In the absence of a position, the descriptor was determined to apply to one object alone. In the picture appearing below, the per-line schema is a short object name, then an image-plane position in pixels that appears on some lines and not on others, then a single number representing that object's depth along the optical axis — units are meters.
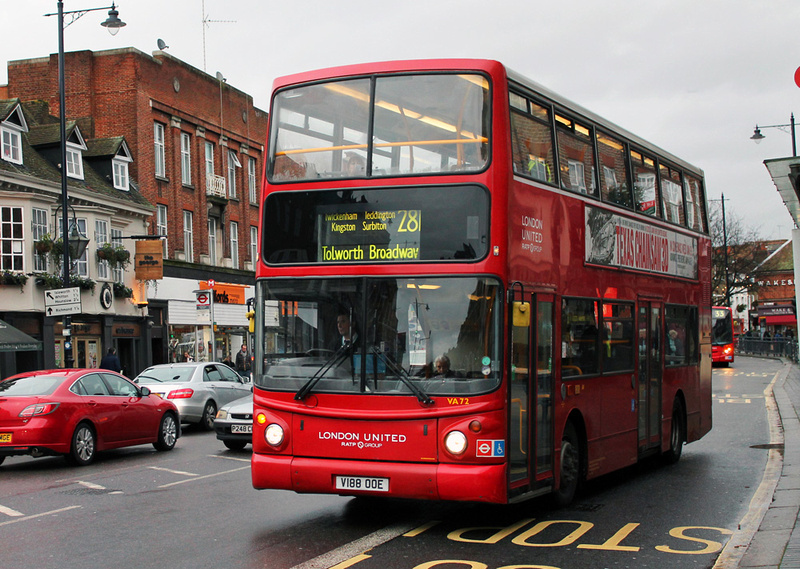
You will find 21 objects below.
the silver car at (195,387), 20.80
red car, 14.33
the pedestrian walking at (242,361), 37.84
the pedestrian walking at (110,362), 27.78
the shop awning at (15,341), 28.03
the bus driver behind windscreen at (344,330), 8.75
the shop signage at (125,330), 36.16
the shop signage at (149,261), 36.72
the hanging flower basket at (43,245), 30.92
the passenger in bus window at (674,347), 13.65
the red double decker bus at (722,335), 50.91
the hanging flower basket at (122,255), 35.28
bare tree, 79.56
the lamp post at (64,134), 24.88
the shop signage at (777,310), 92.38
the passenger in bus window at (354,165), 8.89
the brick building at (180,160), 39.56
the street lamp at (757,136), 47.94
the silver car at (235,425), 16.22
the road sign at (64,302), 23.50
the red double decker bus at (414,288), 8.42
